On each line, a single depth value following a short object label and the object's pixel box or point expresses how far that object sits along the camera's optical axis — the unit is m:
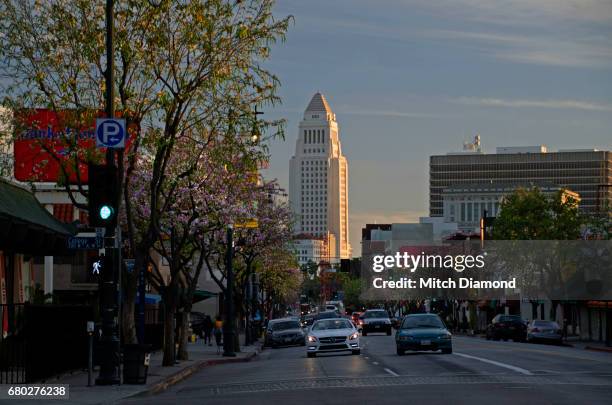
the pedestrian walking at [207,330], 72.94
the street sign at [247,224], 47.75
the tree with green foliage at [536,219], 86.81
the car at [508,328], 75.25
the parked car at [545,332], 68.00
